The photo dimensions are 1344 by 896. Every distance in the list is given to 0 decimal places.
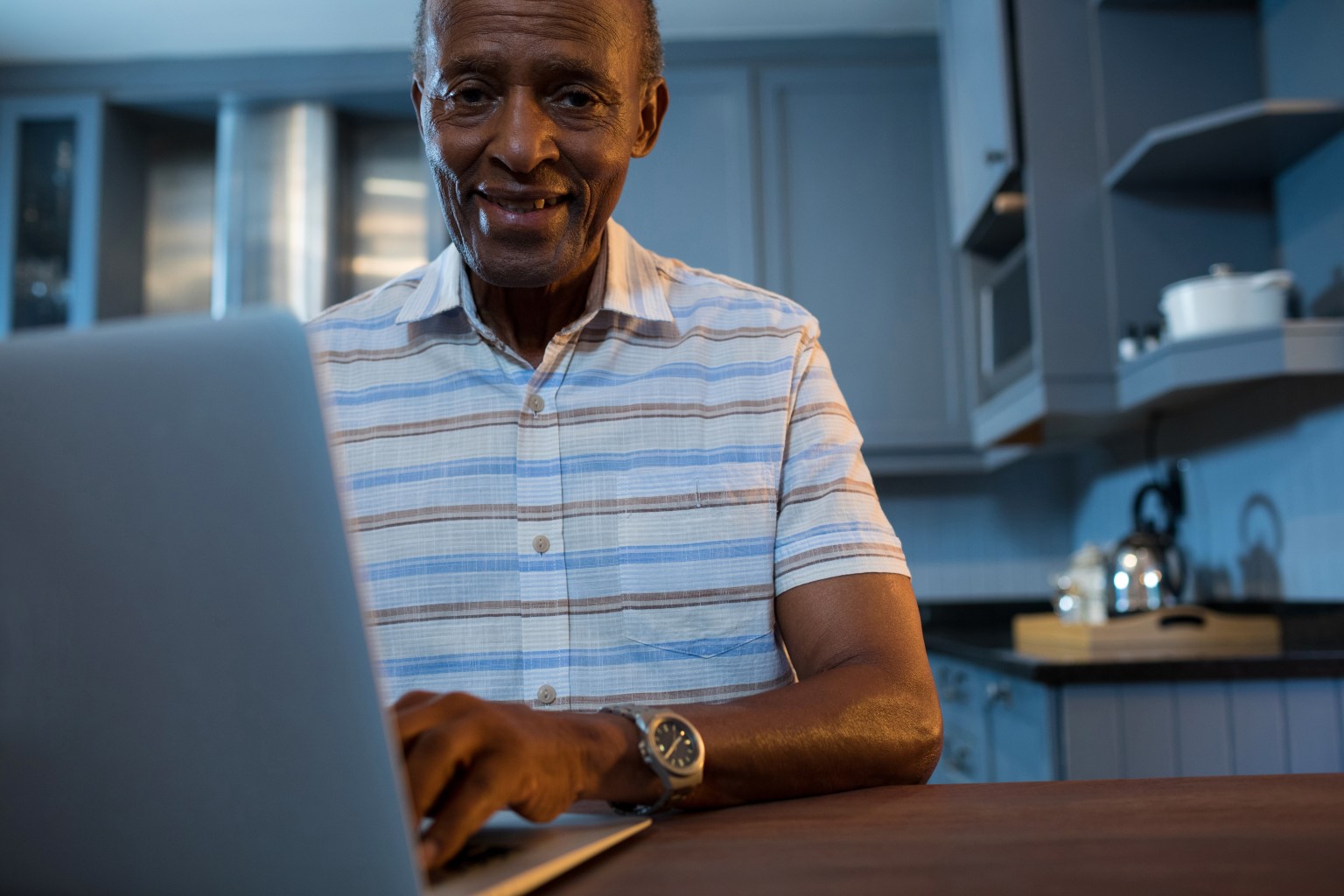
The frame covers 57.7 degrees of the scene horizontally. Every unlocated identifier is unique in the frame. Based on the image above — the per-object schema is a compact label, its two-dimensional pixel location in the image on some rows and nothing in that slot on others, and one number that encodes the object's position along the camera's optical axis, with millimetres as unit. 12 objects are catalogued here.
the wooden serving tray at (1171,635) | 2086
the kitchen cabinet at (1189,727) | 1800
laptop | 407
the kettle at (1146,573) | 2287
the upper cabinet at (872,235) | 3424
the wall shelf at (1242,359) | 1932
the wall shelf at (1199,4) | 2449
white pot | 2035
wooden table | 495
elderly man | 1066
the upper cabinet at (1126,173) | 2340
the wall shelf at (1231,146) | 2006
